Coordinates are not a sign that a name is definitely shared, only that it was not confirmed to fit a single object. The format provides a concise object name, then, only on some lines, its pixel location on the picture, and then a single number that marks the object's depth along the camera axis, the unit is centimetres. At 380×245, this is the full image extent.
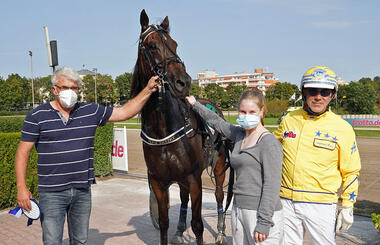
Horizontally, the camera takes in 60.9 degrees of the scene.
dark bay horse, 305
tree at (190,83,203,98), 5266
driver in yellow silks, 239
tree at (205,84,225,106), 6935
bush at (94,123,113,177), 860
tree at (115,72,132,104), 7131
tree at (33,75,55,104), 7664
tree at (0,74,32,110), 6297
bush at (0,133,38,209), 600
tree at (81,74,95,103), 6969
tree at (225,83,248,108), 7129
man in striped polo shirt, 259
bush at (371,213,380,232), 387
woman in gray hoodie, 220
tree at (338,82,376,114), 4925
